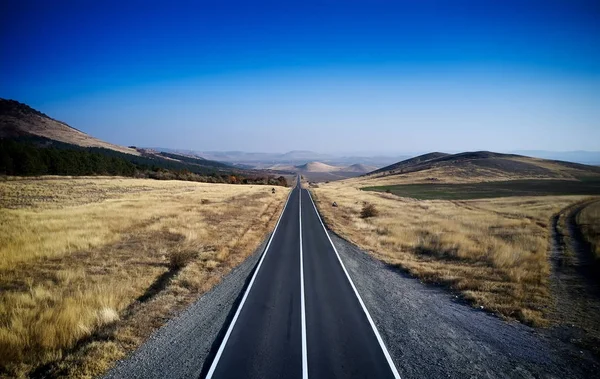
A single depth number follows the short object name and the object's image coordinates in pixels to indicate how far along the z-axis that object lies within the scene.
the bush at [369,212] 37.62
